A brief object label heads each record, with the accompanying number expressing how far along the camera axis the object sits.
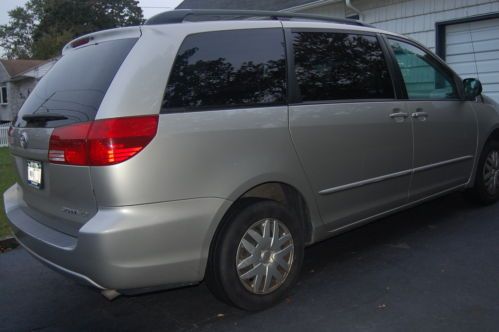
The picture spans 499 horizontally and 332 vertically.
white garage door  8.59
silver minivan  2.91
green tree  51.41
